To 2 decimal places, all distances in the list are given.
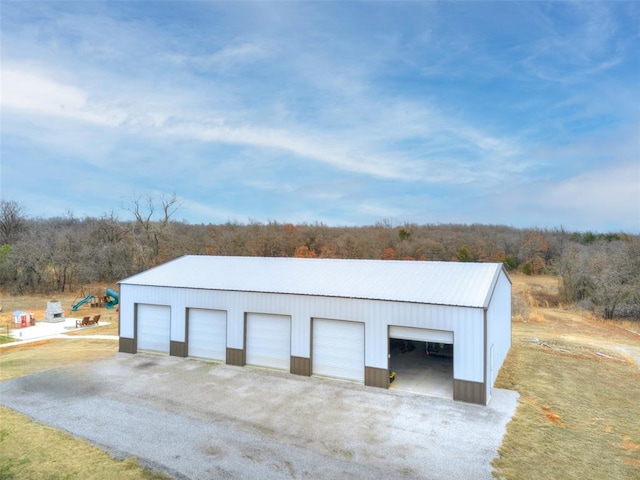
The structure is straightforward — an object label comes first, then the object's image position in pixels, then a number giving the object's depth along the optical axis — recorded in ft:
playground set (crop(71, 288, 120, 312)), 94.79
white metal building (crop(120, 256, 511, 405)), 39.78
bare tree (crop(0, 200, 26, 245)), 148.61
